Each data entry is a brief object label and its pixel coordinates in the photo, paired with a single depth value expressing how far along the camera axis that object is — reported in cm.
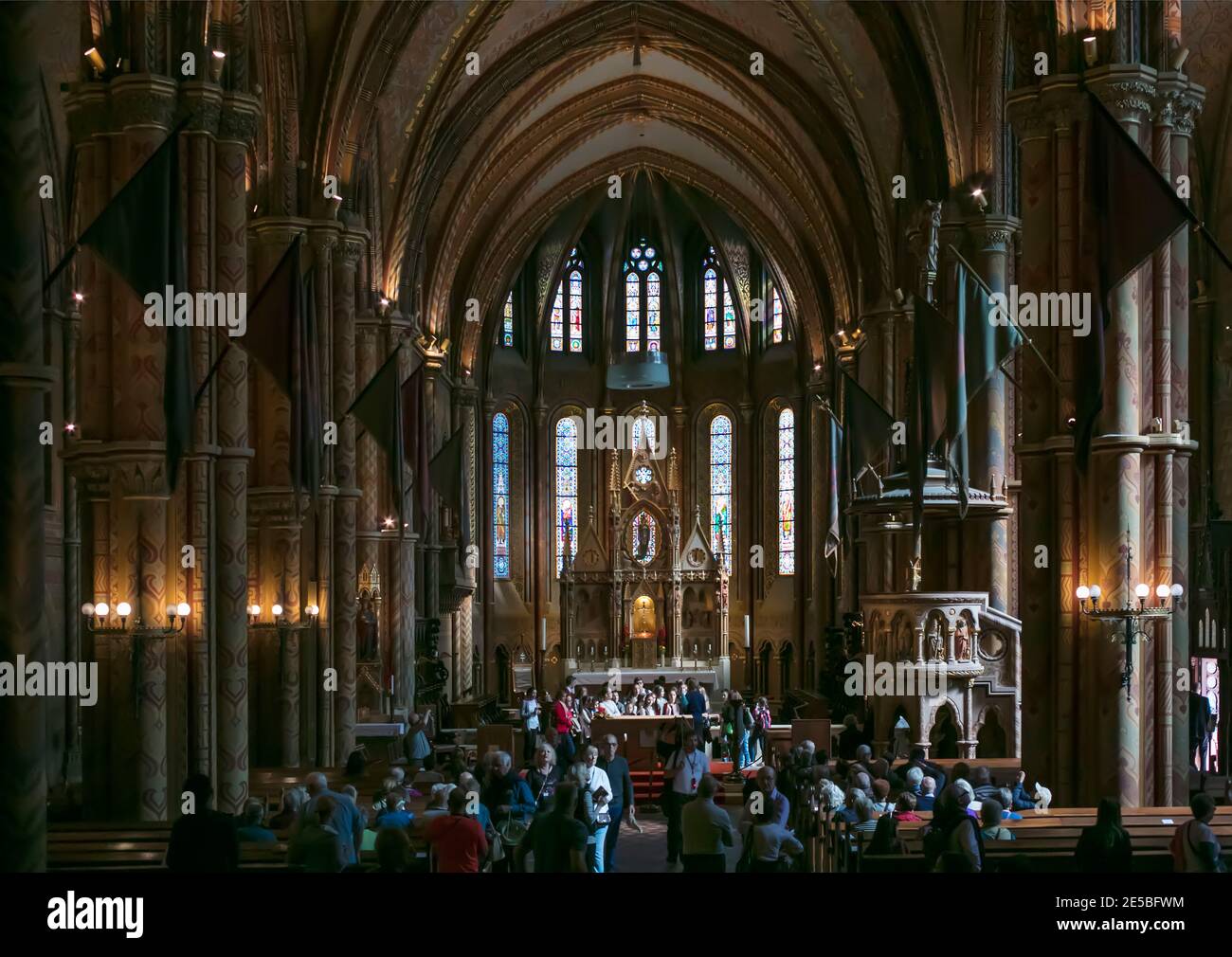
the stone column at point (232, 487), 1769
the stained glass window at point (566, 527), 4941
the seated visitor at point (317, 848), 1062
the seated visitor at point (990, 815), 1183
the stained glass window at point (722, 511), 4947
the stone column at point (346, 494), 2577
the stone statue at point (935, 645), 2253
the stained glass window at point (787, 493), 4797
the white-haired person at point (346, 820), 1111
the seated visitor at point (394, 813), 1202
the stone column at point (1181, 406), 1567
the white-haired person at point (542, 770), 1572
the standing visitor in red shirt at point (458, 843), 1083
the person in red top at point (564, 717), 2119
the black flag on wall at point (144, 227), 1309
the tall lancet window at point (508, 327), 4919
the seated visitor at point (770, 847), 1127
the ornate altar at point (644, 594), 4631
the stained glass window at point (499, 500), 4872
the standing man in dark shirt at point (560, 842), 1103
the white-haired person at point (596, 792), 1402
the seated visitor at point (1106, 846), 1061
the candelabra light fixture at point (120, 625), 1623
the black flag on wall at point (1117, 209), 1339
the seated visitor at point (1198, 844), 1026
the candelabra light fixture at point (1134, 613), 1536
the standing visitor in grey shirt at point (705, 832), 1220
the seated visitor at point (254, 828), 1231
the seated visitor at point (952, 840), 1061
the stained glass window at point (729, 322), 4959
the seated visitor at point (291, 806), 1291
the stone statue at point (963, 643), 2264
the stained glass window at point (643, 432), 4941
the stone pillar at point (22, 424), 892
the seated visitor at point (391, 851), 1038
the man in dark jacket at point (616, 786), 1514
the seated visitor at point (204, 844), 1027
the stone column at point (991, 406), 2431
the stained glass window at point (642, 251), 4984
